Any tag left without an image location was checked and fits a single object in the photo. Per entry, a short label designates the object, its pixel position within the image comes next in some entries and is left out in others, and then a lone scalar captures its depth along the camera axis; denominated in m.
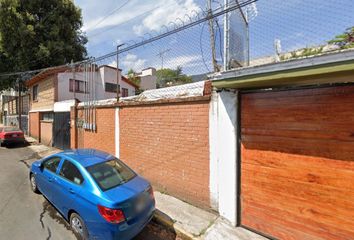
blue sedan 3.92
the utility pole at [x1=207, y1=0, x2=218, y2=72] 5.03
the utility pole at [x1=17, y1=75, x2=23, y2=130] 21.23
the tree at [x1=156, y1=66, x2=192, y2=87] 6.39
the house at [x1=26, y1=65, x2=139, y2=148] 12.59
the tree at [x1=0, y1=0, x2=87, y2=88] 16.83
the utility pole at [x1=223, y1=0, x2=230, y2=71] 4.79
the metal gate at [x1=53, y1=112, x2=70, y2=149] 12.47
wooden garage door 3.64
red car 14.69
